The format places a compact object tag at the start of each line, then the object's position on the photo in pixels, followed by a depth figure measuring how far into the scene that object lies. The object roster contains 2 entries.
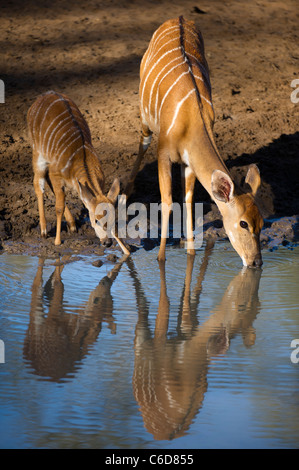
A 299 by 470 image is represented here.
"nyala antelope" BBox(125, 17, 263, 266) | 5.53
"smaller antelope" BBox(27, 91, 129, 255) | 6.35
